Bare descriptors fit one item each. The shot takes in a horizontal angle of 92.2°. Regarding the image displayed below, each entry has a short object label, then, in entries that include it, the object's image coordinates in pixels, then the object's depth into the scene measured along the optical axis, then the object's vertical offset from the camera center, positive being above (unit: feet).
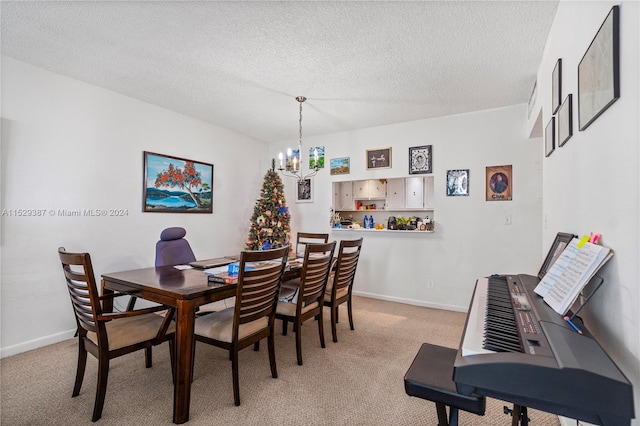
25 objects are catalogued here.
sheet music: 3.36 -0.65
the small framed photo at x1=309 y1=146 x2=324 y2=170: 16.45 +3.21
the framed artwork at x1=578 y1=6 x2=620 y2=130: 3.21 +1.76
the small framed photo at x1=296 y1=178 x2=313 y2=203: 16.88 +1.37
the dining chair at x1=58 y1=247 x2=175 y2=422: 5.73 -2.41
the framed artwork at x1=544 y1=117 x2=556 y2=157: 6.63 +1.87
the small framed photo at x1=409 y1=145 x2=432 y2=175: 13.73 +2.64
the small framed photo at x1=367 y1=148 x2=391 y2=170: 14.67 +2.86
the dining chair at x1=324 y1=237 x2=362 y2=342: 9.57 -2.10
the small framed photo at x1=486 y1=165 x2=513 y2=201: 12.14 +1.44
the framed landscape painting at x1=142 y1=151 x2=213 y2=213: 12.19 +1.28
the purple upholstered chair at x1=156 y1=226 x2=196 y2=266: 9.70 -1.12
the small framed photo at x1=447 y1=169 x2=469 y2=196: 12.95 +1.55
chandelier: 10.91 +1.98
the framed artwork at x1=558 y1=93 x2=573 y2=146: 5.16 +1.76
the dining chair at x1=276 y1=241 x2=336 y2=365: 8.05 -2.11
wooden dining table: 5.83 -1.68
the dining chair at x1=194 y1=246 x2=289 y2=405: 6.35 -2.25
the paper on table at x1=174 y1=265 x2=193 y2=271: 8.64 -1.49
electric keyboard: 2.27 -1.21
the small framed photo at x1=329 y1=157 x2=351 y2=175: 15.75 +2.66
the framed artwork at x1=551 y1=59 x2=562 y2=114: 5.99 +2.72
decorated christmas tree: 15.29 -0.05
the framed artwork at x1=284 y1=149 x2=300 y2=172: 11.08 +1.88
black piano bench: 3.73 -2.17
